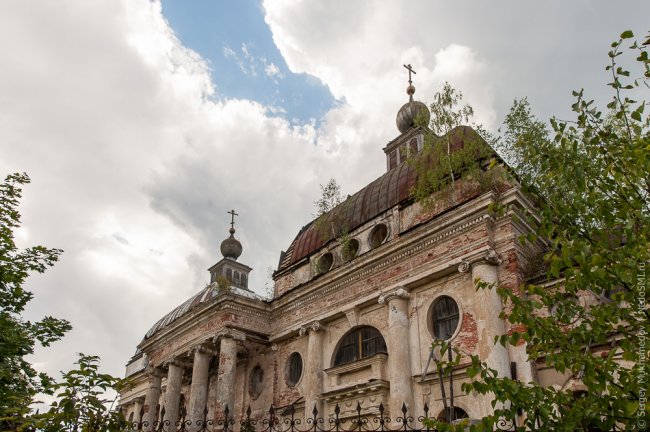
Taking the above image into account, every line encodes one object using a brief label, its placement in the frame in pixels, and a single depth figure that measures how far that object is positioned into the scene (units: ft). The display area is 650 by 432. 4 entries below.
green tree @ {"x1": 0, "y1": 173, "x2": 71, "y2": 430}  26.63
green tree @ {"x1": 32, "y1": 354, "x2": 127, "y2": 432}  12.91
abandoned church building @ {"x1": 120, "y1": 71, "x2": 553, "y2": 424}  40.09
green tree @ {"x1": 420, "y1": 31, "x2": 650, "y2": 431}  12.58
